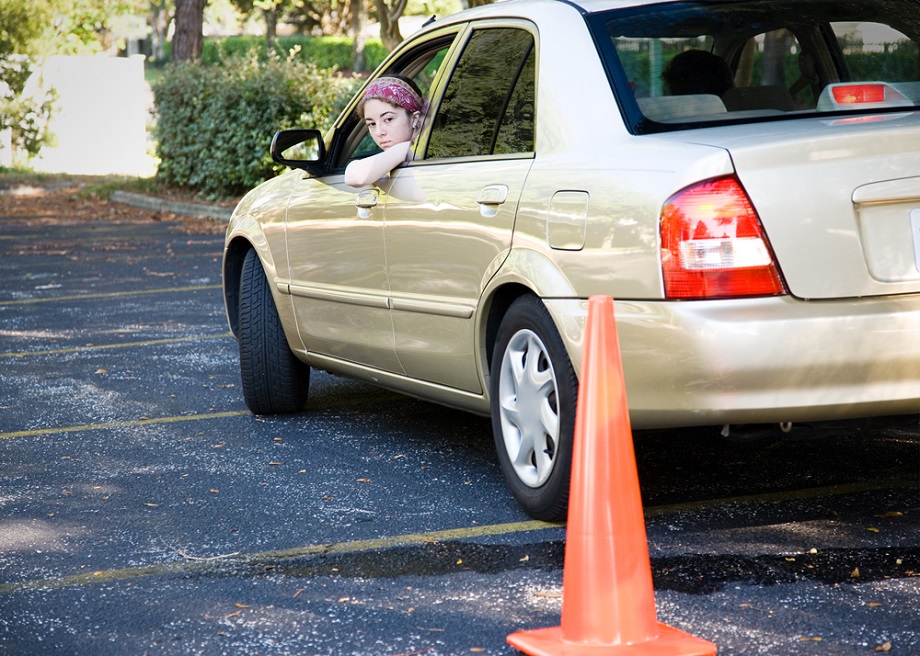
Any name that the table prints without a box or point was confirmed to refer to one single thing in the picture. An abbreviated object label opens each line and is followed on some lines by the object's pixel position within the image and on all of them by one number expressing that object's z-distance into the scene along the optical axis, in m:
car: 5.76
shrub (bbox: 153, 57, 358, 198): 27.60
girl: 8.31
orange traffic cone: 4.91
